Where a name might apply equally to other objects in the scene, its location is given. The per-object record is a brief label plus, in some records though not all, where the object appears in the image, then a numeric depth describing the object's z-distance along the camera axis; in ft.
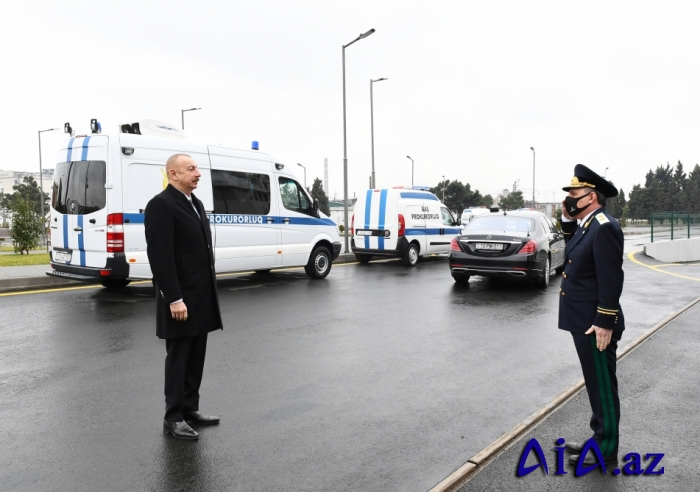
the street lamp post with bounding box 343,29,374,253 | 66.44
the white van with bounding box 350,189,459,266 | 54.70
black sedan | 37.04
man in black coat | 12.69
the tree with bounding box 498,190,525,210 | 328.49
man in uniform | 11.16
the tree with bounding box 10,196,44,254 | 68.39
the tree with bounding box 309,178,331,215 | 267.68
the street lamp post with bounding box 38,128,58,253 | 72.43
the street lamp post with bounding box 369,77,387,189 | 87.40
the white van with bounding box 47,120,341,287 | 31.30
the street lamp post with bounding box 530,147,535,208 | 192.30
